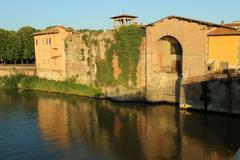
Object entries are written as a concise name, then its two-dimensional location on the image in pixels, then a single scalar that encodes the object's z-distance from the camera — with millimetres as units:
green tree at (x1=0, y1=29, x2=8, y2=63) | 57031
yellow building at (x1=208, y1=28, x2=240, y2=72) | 29172
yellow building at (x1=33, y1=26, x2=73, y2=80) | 44688
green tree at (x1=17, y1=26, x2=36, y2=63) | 57562
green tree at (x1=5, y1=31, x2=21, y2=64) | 56906
